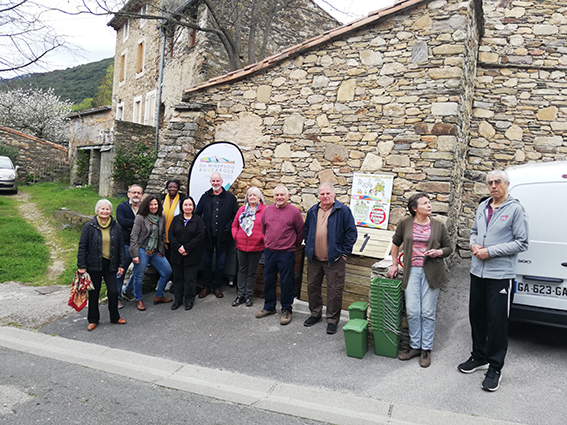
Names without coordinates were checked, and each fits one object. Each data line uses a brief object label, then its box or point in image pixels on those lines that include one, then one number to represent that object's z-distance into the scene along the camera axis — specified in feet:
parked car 53.01
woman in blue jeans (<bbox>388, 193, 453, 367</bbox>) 13.42
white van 13.26
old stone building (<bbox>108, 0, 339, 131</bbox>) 40.47
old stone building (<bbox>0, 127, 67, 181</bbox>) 66.85
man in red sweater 17.43
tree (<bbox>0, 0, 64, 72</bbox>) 27.94
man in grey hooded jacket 11.78
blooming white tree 91.20
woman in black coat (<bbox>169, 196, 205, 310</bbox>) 18.78
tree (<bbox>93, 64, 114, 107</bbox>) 137.59
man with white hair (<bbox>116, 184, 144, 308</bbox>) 18.86
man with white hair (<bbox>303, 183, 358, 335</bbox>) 16.06
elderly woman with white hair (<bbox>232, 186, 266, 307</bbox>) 18.92
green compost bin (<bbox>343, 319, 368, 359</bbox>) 13.92
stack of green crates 13.83
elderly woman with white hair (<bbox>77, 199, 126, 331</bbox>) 16.44
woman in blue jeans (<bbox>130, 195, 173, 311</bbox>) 18.54
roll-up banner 22.88
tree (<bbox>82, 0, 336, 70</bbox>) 36.83
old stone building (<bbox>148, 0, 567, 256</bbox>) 20.54
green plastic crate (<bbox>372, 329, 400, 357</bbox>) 13.99
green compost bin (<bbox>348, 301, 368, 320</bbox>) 15.34
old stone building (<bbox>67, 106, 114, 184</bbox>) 55.65
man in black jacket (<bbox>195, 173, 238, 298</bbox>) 20.03
